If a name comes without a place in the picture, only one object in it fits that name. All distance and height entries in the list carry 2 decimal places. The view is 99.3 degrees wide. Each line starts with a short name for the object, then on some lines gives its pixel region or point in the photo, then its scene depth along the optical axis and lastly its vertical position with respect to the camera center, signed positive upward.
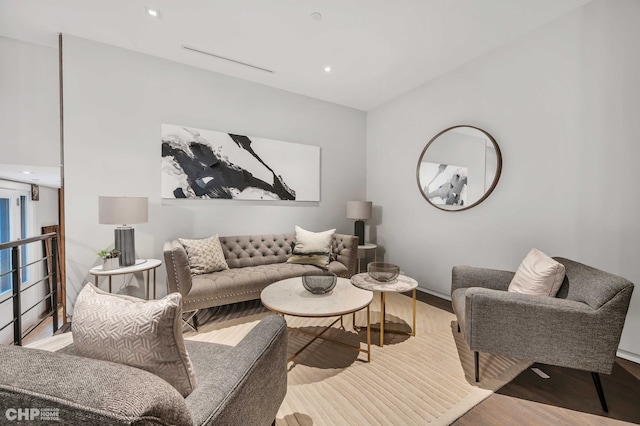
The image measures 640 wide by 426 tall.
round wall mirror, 2.90 +0.47
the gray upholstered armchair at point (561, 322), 1.50 -0.68
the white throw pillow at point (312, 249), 3.28 -0.51
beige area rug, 1.53 -1.15
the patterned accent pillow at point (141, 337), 0.77 -0.38
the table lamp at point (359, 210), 3.89 -0.04
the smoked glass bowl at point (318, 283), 2.15 -0.60
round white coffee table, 1.84 -0.69
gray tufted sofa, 2.43 -0.68
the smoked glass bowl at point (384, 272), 2.35 -0.56
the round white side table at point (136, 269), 2.38 -0.56
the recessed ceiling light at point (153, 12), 2.30 +1.67
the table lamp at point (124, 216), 2.41 -0.08
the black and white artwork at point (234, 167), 3.13 +0.52
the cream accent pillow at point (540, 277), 1.81 -0.48
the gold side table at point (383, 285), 2.20 -0.66
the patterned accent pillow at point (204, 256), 2.77 -0.51
